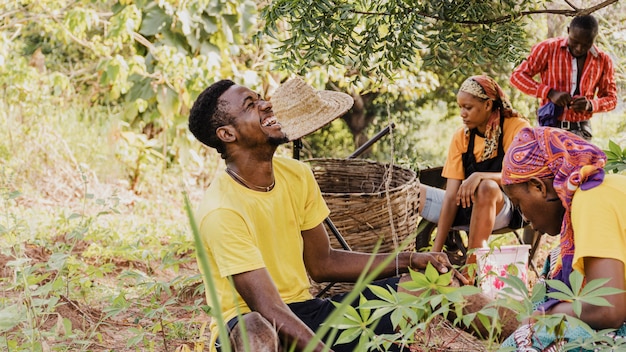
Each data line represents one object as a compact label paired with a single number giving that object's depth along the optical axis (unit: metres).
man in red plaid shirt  4.43
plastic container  3.18
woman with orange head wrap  3.66
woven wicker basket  3.34
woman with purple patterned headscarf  1.82
